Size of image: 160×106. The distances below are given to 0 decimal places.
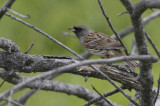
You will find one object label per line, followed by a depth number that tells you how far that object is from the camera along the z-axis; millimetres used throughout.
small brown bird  7945
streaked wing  7984
